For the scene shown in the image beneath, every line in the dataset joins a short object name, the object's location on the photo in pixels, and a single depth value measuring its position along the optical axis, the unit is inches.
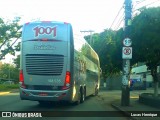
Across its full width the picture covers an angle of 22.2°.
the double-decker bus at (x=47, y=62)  740.6
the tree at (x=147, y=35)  863.1
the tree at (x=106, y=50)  1091.3
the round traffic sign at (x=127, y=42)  869.3
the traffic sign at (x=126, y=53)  872.3
